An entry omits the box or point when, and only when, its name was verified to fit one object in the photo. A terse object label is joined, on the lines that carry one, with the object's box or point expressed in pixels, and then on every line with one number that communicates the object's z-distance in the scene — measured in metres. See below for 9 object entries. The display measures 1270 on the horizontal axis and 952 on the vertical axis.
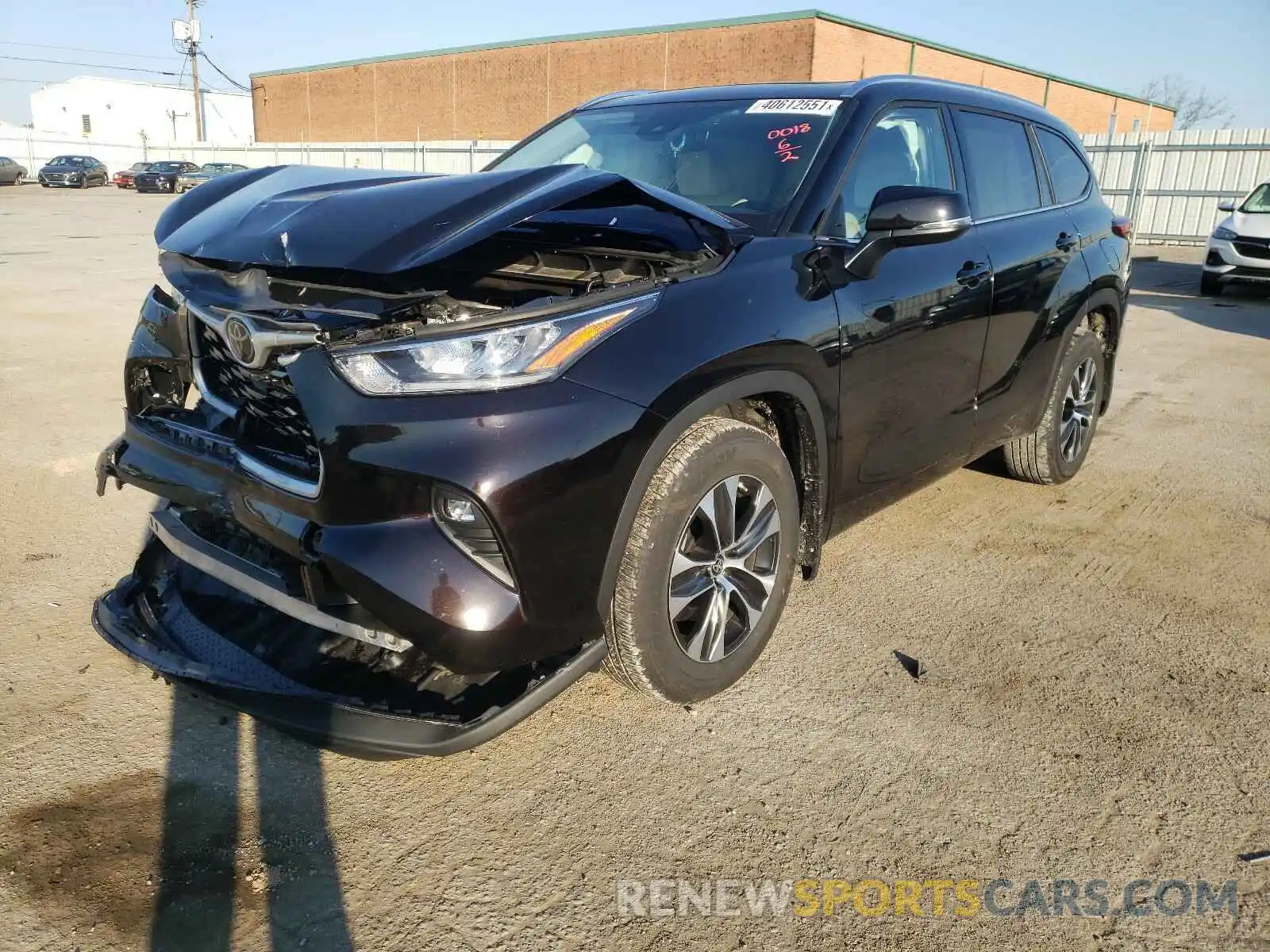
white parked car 12.66
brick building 29.73
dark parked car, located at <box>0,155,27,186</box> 38.84
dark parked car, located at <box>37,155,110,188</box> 38.59
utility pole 54.33
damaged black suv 2.10
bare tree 62.69
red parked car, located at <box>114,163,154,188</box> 39.12
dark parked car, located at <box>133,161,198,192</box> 36.06
